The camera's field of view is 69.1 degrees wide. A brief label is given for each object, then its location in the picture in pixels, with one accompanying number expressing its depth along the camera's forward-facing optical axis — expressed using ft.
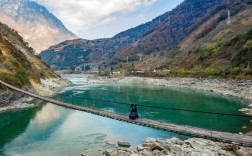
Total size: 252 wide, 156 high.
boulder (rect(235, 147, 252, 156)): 42.37
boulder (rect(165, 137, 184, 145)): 51.85
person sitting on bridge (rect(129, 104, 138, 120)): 52.97
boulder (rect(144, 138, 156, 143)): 53.86
